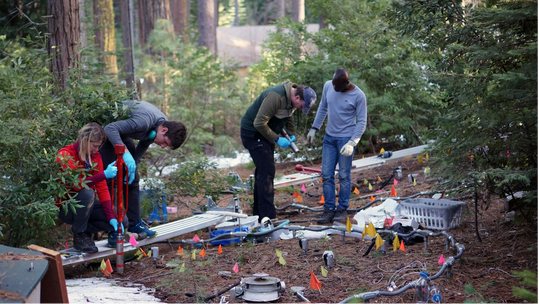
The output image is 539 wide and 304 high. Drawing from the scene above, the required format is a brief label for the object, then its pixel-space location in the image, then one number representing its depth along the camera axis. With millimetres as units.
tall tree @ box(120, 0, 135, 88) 10373
